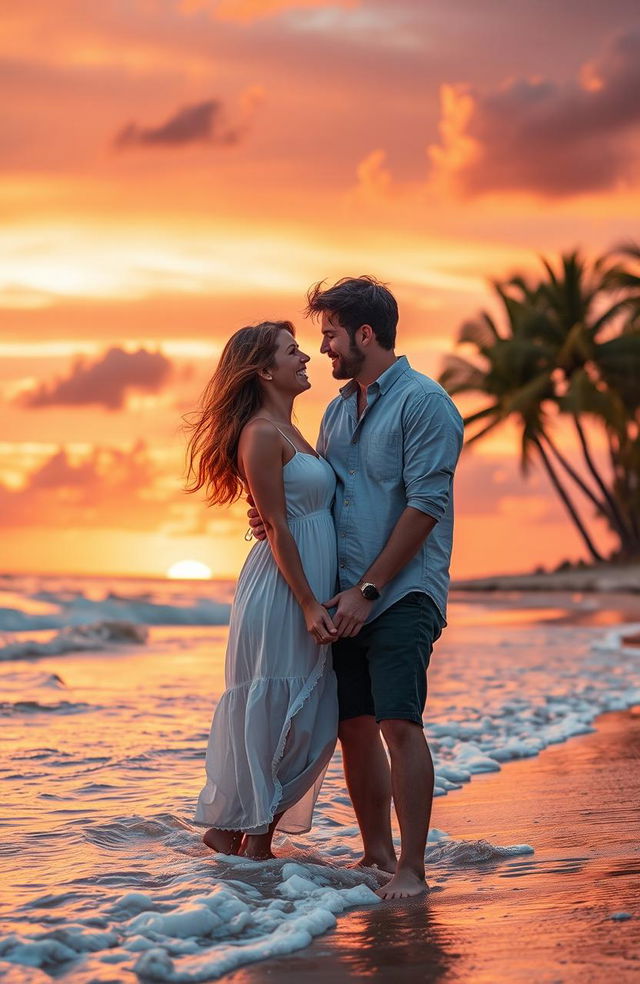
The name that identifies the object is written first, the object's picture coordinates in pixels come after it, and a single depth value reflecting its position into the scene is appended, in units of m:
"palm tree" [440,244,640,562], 32.78
